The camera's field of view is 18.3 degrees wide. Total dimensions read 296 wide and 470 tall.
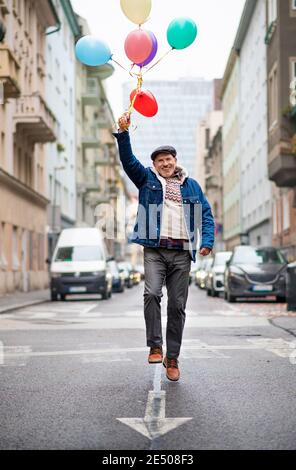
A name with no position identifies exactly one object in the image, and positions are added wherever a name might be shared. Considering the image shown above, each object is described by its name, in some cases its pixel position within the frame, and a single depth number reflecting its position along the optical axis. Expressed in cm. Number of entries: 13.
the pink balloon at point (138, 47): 943
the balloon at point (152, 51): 956
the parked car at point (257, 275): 2473
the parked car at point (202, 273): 4103
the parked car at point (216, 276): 3123
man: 772
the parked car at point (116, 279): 3966
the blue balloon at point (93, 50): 912
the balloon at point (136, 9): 949
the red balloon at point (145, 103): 915
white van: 2855
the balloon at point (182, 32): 944
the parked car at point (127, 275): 5200
